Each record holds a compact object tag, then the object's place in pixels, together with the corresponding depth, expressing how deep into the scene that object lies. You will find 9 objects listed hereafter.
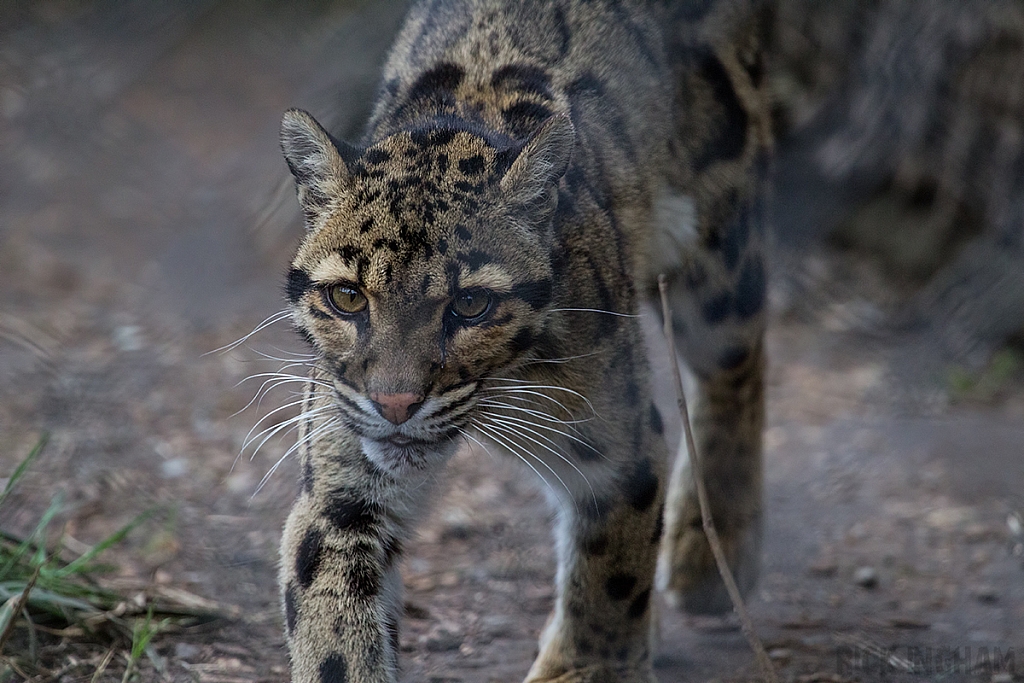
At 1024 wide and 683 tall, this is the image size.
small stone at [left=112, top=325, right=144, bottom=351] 10.87
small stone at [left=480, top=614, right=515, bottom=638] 7.32
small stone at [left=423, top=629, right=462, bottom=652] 7.03
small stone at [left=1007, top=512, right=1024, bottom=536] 8.54
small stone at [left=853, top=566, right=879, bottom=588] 8.21
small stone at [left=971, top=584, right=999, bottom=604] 7.81
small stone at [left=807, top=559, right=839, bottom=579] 8.42
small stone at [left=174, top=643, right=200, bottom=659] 6.52
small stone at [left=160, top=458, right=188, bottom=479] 9.02
